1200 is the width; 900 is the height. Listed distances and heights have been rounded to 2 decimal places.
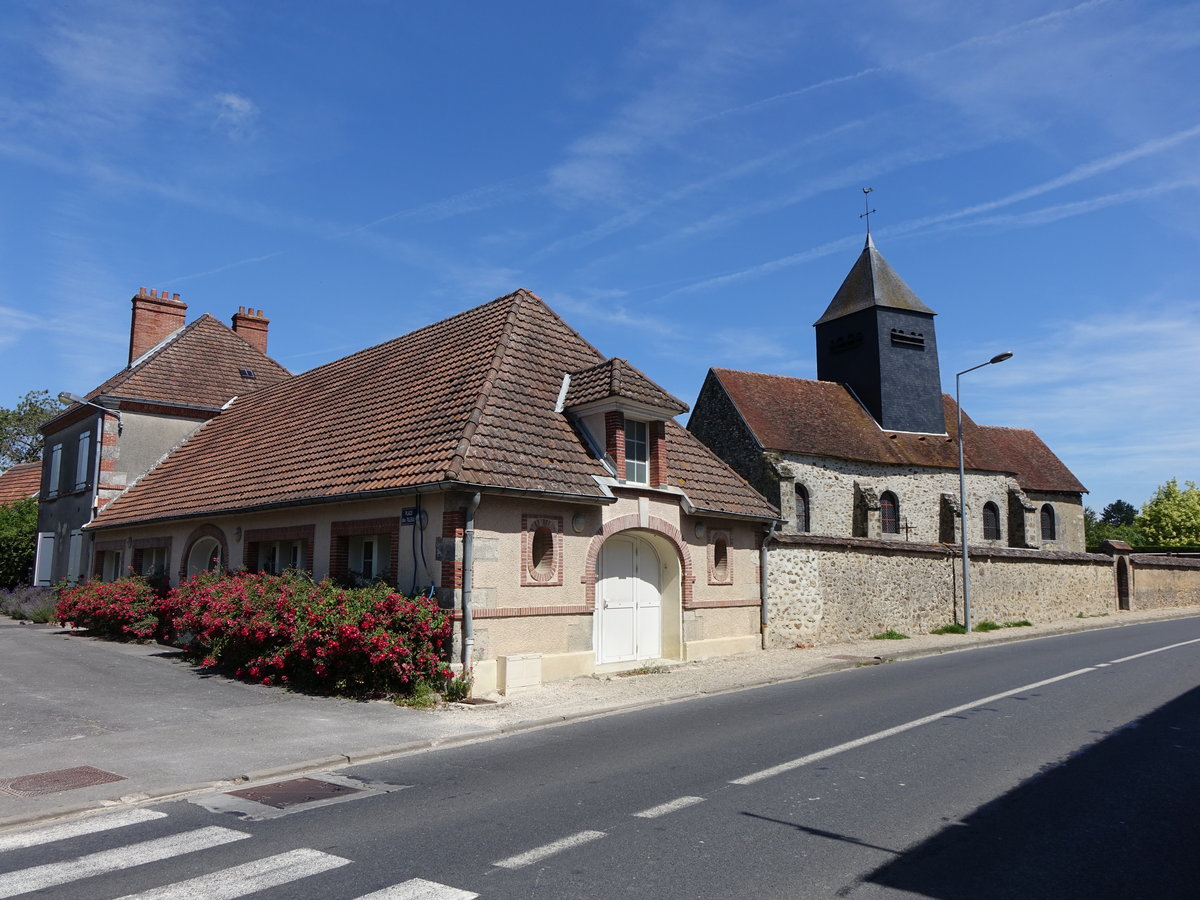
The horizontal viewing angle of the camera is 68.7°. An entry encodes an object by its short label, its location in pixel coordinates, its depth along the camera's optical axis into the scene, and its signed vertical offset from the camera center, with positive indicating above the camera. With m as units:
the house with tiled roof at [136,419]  22.30 +3.78
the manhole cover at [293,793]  6.52 -1.77
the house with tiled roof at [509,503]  11.98 +0.93
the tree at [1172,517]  63.69 +3.62
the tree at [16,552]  28.69 +0.27
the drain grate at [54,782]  6.68 -1.74
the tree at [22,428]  52.16 +7.81
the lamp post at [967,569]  21.10 -0.09
